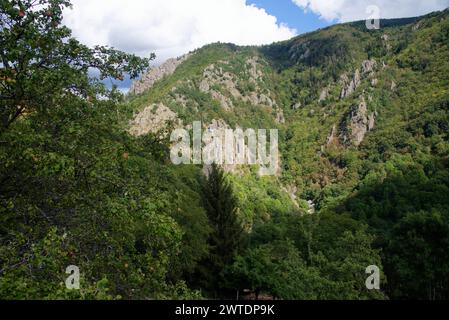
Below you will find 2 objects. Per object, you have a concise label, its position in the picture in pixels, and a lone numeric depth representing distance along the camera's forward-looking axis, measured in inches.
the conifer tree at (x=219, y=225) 1574.8
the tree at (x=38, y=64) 318.0
